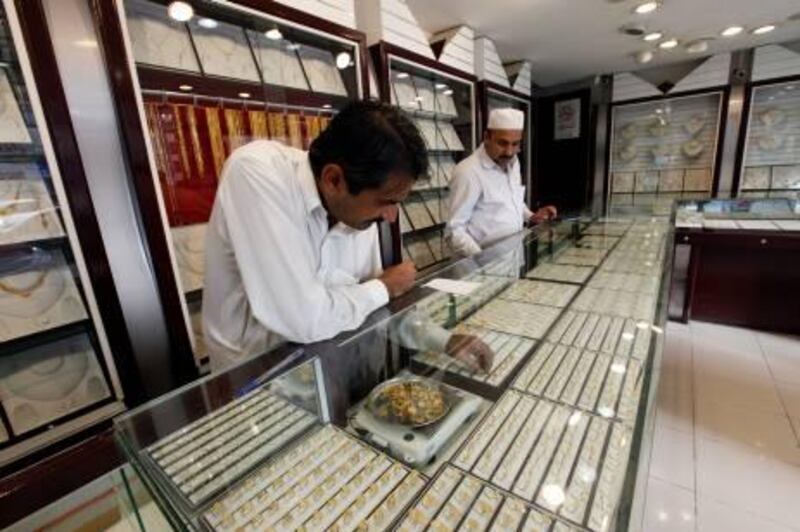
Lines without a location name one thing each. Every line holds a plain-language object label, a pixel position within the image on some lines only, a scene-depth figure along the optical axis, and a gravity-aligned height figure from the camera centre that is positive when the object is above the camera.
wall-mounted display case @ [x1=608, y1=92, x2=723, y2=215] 5.09 +0.14
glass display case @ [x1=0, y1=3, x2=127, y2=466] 1.25 -0.33
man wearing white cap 2.37 -0.11
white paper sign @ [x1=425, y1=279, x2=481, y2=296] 1.30 -0.38
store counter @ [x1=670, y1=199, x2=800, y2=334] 2.92 -0.88
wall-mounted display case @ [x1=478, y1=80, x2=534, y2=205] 3.64 +0.71
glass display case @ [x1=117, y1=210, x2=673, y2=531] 0.57 -0.47
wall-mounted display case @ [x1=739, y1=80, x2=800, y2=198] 4.56 +0.10
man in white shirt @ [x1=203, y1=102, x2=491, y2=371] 0.86 -0.08
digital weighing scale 0.67 -0.46
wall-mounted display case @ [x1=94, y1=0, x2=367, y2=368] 1.50 +0.42
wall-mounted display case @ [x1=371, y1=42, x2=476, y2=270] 3.05 +0.39
